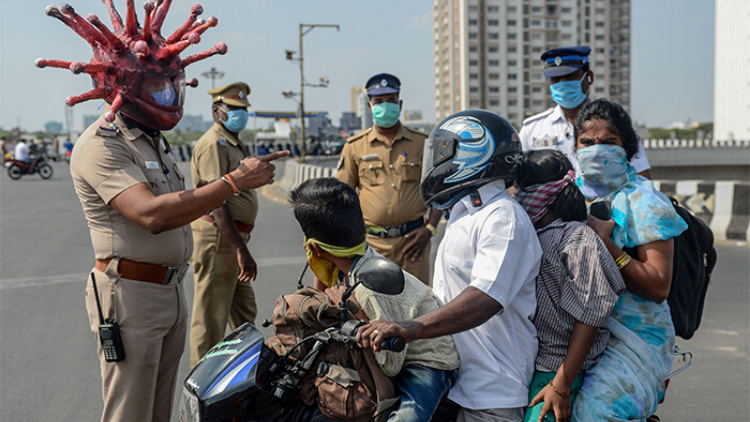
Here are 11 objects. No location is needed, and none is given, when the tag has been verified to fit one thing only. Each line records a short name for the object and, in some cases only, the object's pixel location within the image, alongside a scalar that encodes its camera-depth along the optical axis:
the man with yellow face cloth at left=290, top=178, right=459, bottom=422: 2.03
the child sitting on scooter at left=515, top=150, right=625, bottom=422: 2.12
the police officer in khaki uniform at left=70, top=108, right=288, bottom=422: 2.63
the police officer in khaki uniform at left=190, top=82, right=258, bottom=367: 4.64
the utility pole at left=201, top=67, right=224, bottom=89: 47.71
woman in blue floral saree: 2.19
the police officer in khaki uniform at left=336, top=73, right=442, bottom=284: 4.78
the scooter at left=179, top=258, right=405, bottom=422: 1.91
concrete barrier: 9.99
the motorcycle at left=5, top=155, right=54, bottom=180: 29.61
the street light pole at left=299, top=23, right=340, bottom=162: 27.30
